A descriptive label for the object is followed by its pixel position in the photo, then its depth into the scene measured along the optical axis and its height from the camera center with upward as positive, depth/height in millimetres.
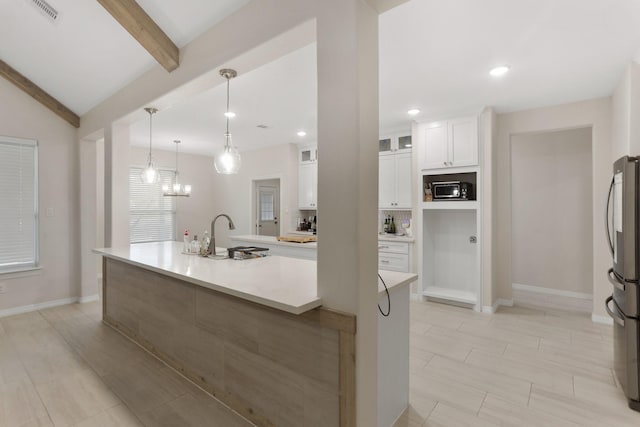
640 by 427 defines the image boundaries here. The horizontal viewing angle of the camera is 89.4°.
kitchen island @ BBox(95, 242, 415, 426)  1612 -766
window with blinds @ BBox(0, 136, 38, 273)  4051 +129
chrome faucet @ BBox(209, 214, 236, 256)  3016 -321
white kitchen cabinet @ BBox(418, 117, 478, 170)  4160 +907
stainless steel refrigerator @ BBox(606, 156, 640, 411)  2148 -435
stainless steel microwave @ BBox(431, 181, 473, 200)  4250 +278
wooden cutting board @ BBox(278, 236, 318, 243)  4617 -394
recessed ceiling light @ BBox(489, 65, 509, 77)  2887 +1283
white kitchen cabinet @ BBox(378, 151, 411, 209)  4969 +484
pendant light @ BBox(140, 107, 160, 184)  3525 +422
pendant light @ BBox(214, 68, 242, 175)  2643 +439
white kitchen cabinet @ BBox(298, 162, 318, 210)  6199 +516
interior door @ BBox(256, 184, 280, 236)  7180 +54
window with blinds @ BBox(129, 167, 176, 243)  6500 +45
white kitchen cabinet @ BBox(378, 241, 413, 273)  4688 -653
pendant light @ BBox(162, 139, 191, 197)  5336 +428
